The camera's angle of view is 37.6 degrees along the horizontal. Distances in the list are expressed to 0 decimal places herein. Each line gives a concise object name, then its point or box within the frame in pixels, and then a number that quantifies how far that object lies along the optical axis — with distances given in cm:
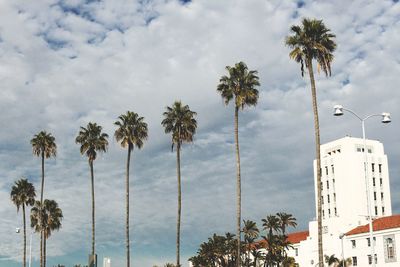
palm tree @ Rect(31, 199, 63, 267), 10269
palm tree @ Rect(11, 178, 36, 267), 9956
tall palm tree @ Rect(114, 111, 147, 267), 7612
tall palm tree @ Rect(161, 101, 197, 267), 7200
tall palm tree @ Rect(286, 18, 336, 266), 4972
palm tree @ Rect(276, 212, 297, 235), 11262
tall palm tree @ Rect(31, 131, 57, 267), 8969
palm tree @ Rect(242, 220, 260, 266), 10712
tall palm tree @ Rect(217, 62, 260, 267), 6531
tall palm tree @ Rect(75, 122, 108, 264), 8281
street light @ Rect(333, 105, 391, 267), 4228
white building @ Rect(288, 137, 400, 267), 11825
